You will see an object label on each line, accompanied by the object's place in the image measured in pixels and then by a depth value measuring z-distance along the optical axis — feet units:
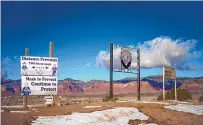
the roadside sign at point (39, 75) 34.49
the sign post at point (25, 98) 35.02
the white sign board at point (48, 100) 38.84
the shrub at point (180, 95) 78.66
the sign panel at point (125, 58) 53.82
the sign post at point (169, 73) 60.55
